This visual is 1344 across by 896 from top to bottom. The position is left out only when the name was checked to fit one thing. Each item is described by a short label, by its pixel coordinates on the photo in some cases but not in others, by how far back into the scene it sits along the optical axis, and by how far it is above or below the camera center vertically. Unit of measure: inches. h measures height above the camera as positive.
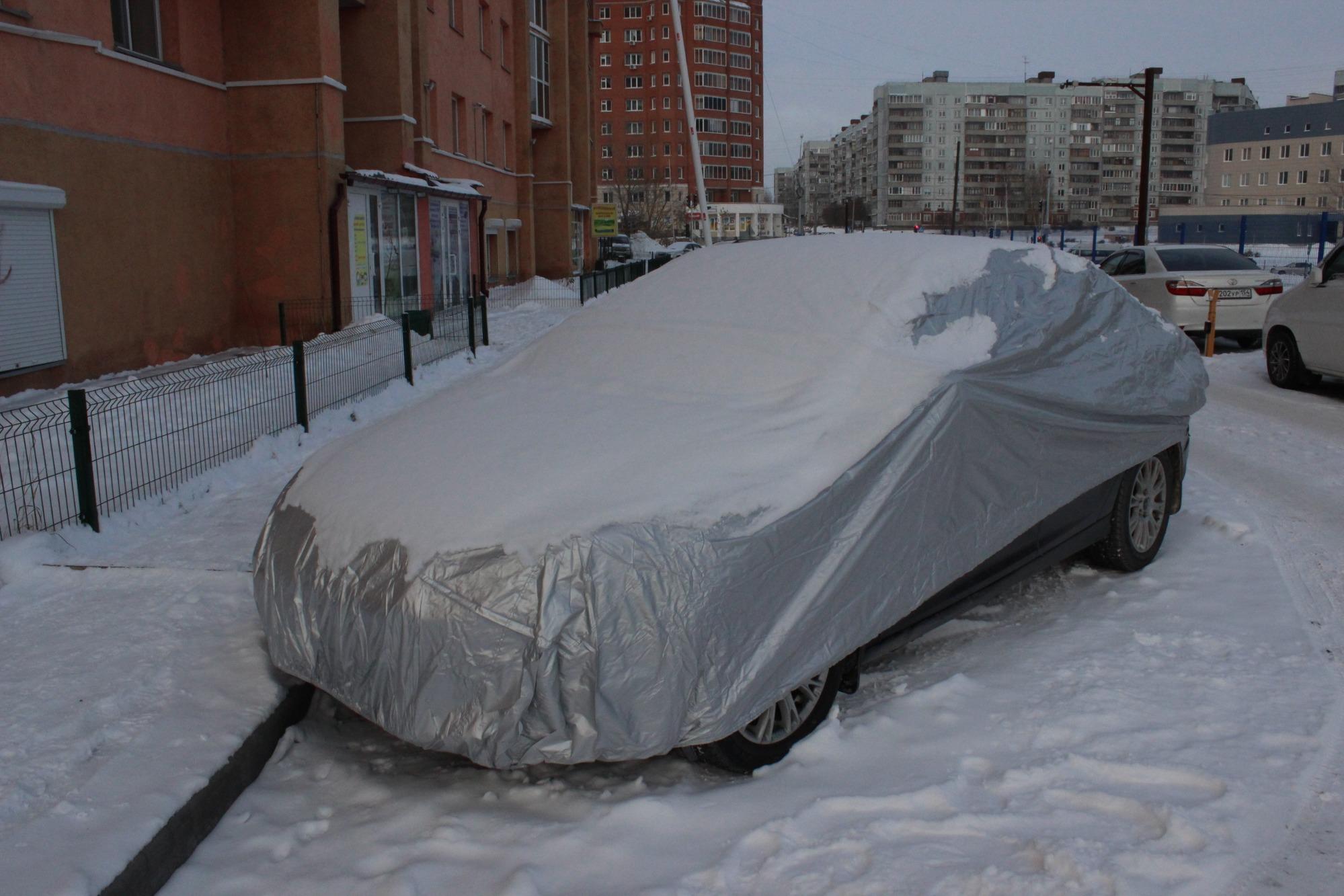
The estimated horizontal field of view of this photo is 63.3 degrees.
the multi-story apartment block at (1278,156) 3321.9 +293.2
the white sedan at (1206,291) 594.5 -22.5
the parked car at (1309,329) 434.3 -33.2
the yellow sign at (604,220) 1461.6 +43.4
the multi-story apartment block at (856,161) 6427.2 +565.5
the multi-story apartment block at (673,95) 4594.0 +662.5
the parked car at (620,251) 2129.7 +3.1
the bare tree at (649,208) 3405.5 +145.5
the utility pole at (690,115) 910.4 +121.8
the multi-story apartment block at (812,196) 6156.5 +365.4
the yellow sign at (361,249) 770.2 +3.5
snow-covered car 130.8 -33.8
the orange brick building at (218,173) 503.8 +49.1
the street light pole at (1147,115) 1216.2 +150.1
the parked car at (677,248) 2098.9 +7.6
